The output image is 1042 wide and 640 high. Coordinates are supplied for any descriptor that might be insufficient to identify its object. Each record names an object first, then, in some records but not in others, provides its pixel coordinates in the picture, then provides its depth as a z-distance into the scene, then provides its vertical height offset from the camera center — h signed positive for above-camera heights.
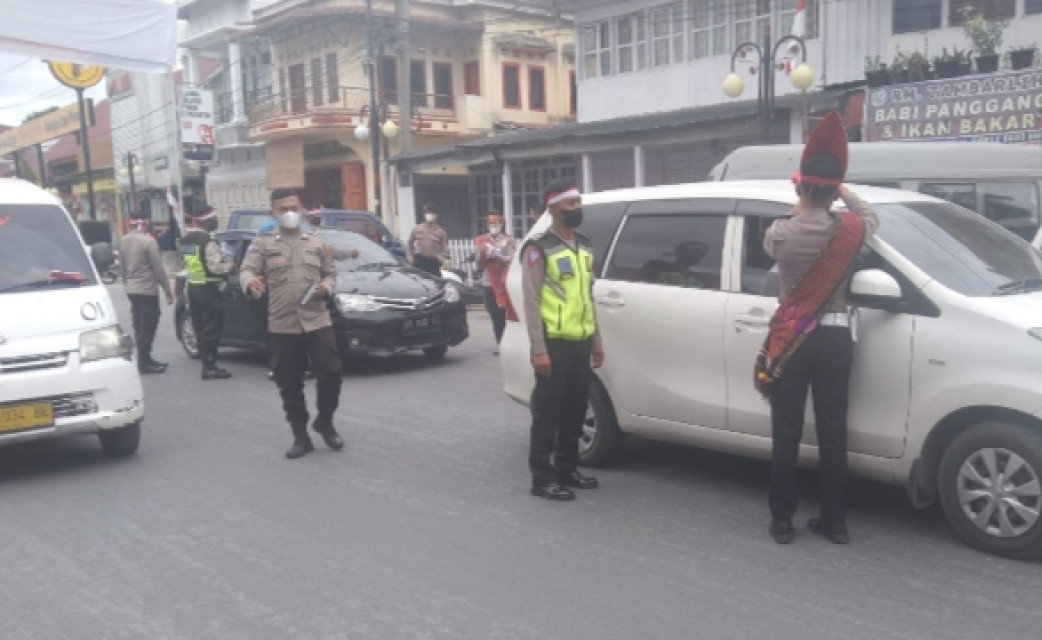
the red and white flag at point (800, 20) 14.79 +2.67
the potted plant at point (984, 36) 14.30 +2.27
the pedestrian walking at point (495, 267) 10.10 -0.68
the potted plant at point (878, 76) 14.41 +1.71
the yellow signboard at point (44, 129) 38.16 +3.59
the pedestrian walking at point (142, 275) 10.91 -0.69
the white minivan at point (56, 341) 6.31 -0.84
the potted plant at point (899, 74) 14.27 +1.71
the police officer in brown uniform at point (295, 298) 6.83 -0.63
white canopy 7.16 +1.44
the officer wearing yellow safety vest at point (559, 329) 5.48 -0.73
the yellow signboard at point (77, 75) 11.73 +1.76
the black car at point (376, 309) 10.24 -1.12
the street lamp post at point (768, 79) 13.43 +1.68
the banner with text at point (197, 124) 28.80 +2.67
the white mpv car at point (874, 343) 4.41 -0.79
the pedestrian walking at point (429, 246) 13.39 -0.57
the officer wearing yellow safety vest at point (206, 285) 10.64 -0.81
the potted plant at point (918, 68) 14.13 +1.77
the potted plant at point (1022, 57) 13.53 +1.81
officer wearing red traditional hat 4.59 -0.59
